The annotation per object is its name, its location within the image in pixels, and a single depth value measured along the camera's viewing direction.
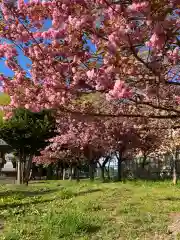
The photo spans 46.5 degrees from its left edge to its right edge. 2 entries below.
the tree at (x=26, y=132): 13.41
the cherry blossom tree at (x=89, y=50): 2.47
